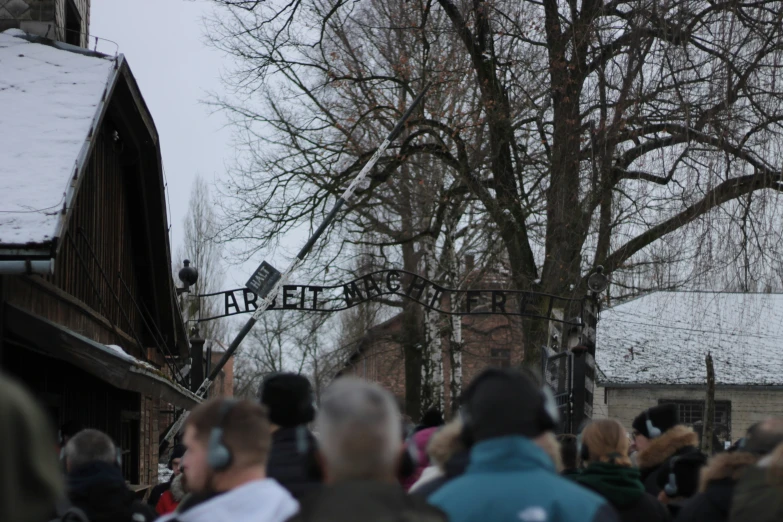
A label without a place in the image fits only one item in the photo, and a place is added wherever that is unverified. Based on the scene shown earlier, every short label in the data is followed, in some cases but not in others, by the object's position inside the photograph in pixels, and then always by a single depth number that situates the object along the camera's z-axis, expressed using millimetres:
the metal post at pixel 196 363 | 18609
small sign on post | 16797
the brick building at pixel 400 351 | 31516
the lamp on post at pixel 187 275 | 18328
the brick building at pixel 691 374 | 28484
